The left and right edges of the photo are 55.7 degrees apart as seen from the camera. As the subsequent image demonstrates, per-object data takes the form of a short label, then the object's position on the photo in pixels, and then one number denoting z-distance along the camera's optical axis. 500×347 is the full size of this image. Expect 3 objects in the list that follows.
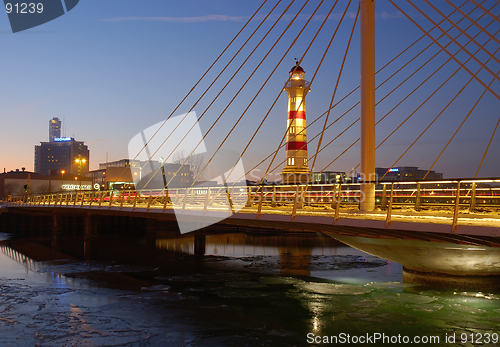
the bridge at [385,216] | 10.28
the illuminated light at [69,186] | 101.38
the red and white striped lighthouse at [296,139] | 42.44
